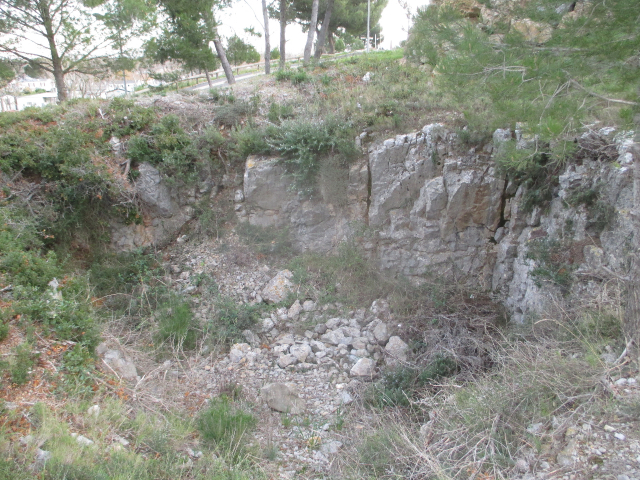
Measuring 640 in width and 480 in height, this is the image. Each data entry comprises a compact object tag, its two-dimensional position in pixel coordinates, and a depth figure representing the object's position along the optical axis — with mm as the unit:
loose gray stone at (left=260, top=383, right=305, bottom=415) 4863
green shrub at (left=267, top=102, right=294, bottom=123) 8328
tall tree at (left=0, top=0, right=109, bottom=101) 10070
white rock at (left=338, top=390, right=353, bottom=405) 4988
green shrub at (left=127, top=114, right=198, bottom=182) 7797
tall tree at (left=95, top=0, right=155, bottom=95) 10516
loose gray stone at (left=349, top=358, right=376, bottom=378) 5457
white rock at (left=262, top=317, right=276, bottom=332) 6434
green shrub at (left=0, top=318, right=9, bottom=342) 4113
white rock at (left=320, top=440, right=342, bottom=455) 4141
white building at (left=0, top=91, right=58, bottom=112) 20469
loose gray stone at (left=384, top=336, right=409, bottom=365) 5569
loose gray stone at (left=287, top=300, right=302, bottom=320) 6632
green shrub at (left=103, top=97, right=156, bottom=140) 7996
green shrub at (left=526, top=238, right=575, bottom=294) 5090
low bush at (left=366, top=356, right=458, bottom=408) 4727
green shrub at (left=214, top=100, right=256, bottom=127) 8734
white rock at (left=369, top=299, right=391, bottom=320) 6488
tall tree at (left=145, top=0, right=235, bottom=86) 11414
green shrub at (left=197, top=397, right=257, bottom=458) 3938
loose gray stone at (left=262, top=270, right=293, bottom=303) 6945
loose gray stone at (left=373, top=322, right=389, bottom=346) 6070
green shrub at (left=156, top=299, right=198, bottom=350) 6020
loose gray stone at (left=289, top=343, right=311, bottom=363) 5797
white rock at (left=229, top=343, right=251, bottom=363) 5785
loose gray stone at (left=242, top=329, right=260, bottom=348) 6168
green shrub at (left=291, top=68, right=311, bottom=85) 10172
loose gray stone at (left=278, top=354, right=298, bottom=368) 5703
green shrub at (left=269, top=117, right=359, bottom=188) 7285
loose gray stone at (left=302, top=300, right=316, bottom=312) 6719
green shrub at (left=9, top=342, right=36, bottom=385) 3779
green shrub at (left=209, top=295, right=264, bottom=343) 6191
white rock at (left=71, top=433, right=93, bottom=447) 3333
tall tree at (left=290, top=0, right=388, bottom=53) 16656
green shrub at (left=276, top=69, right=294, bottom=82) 10438
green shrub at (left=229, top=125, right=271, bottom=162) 7793
